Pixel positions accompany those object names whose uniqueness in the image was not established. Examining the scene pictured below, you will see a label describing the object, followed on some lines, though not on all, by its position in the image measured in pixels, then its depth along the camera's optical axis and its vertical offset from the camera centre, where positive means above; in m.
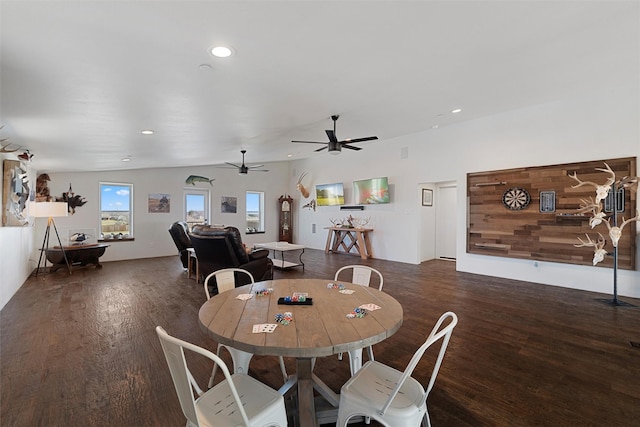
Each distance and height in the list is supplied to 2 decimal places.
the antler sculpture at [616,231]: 4.02 -0.28
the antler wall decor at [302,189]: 9.96 +0.75
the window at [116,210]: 7.51 +0.01
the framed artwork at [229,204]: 9.47 +0.22
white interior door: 7.79 -0.33
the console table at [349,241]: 7.89 -0.87
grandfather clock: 10.49 -0.30
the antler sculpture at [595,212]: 4.10 -0.01
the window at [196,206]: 8.81 +0.14
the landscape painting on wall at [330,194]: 8.86 +0.52
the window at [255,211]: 10.23 -0.01
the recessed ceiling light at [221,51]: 2.30 +1.29
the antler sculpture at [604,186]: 4.04 +0.35
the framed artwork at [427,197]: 7.15 +0.35
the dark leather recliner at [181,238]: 5.93 -0.57
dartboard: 5.18 +0.23
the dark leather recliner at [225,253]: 4.25 -0.64
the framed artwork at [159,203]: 8.13 +0.22
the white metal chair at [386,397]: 1.31 -0.91
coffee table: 6.38 -0.86
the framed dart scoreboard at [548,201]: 4.89 +0.17
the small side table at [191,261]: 5.62 -0.98
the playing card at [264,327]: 1.43 -0.59
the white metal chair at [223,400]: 1.15 -0.90
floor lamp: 5.36 +0.01
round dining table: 1.32 -0.59
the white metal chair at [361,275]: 2.67 -0.60
